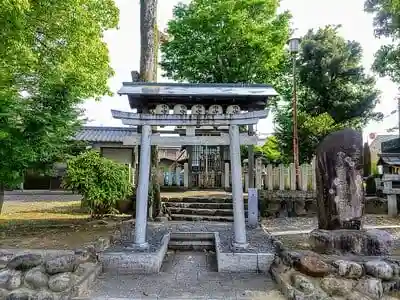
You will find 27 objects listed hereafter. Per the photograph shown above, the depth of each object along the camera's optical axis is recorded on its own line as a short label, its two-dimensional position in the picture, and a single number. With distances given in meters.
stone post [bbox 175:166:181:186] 19.09
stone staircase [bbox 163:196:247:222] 12.80
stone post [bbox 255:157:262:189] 15.30
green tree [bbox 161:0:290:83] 21.14
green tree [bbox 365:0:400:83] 14.91
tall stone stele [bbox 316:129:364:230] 7.28
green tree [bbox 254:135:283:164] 22.27
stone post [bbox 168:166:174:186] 19.09
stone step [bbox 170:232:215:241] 9.20
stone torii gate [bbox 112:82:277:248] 7.55
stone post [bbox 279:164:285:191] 14.91
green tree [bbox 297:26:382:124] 22.55
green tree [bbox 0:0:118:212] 9.00
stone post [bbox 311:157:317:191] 14.33
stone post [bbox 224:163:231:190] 18.86
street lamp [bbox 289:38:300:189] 15.73
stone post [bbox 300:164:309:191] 14.32
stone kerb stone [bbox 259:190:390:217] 13.88
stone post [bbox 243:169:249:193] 17.50
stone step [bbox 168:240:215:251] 9.06
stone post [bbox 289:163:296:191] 14.60
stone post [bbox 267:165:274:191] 15.28
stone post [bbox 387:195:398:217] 13.49
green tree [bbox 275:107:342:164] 18.89
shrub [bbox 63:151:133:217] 11.33
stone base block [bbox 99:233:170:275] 6.76
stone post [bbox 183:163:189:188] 18.91
